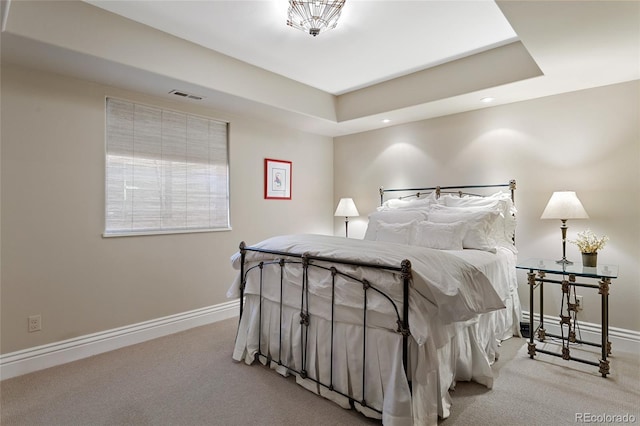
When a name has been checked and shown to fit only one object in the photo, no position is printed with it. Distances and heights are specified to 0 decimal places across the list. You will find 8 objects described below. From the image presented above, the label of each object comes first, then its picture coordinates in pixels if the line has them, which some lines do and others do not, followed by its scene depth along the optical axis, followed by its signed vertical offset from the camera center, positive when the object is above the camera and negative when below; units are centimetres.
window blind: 311 +44
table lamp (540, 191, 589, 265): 286 +2
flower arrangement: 278 -27
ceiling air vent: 322 +120
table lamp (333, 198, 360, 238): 467 +6
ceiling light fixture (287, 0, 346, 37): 223 +142
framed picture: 434 +46
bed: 176 -65
